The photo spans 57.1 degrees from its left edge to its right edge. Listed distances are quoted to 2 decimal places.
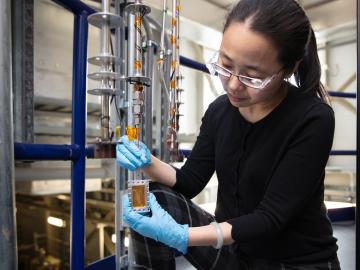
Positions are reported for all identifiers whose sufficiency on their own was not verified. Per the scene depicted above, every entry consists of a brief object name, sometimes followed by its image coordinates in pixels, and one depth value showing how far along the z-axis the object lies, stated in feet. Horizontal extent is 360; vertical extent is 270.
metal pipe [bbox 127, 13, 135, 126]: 2.37
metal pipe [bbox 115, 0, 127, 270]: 2.94
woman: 2.23
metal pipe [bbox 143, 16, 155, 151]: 3.56
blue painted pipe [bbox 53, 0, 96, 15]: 2.78
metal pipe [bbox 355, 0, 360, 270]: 2.61
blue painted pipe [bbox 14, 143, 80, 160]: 2.34
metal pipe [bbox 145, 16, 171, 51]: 3.72
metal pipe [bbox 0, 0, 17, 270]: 2.05
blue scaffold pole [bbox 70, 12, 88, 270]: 2.85
